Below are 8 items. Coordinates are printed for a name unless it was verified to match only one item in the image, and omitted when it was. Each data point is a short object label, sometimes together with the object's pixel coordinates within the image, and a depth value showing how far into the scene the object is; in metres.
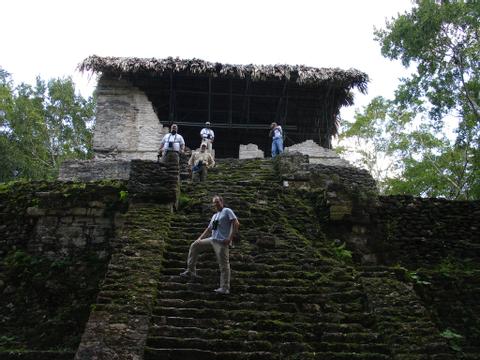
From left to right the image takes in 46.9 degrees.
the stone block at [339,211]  8.88
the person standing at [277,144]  12.93
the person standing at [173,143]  10.93
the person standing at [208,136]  12.66
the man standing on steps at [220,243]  6.11
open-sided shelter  14.32
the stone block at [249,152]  14.74
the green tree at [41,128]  21.95
